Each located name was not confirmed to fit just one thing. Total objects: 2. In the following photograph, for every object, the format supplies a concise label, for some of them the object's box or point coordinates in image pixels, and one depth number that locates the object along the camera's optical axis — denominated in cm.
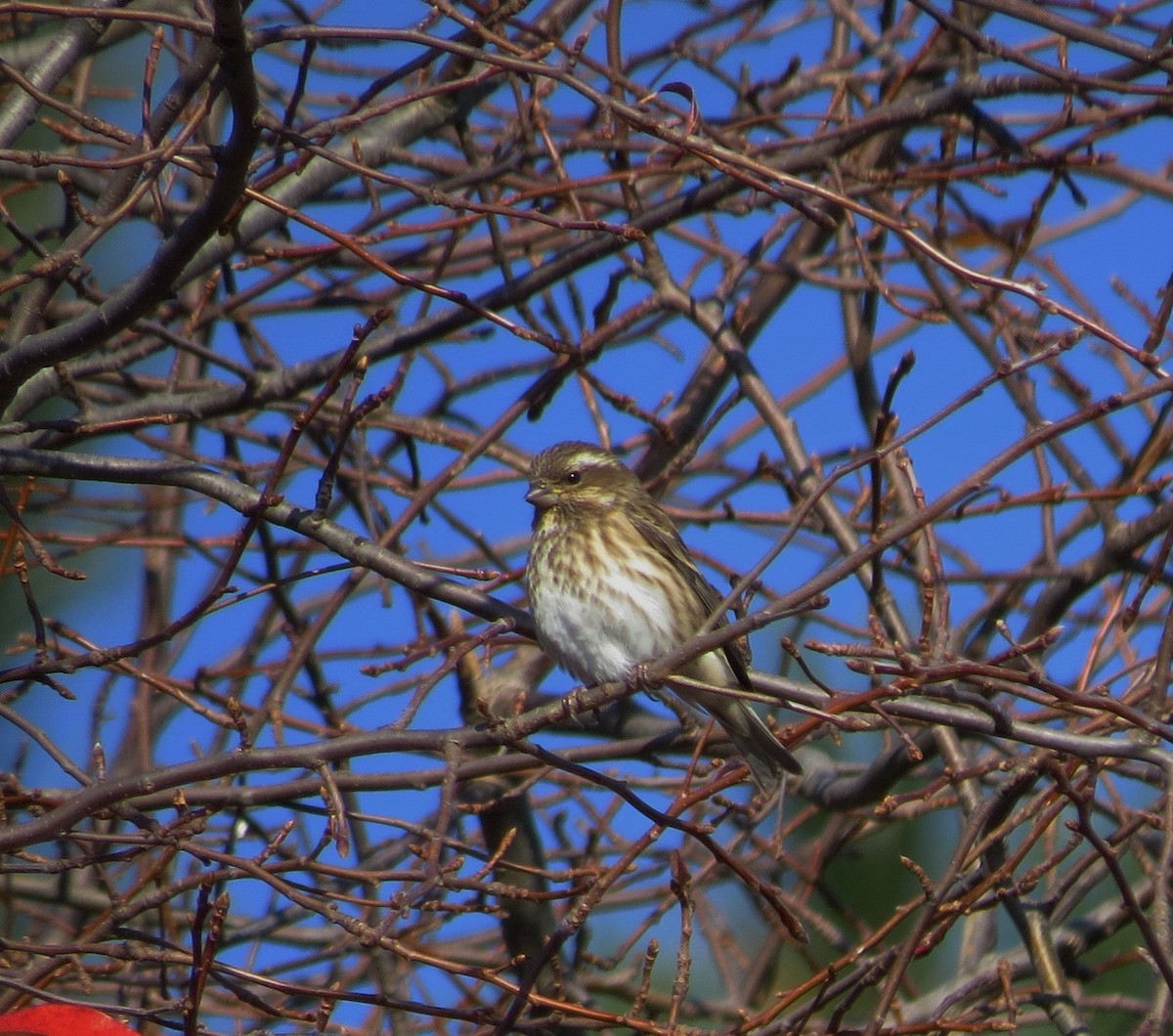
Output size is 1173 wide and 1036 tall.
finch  994
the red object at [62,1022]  530
